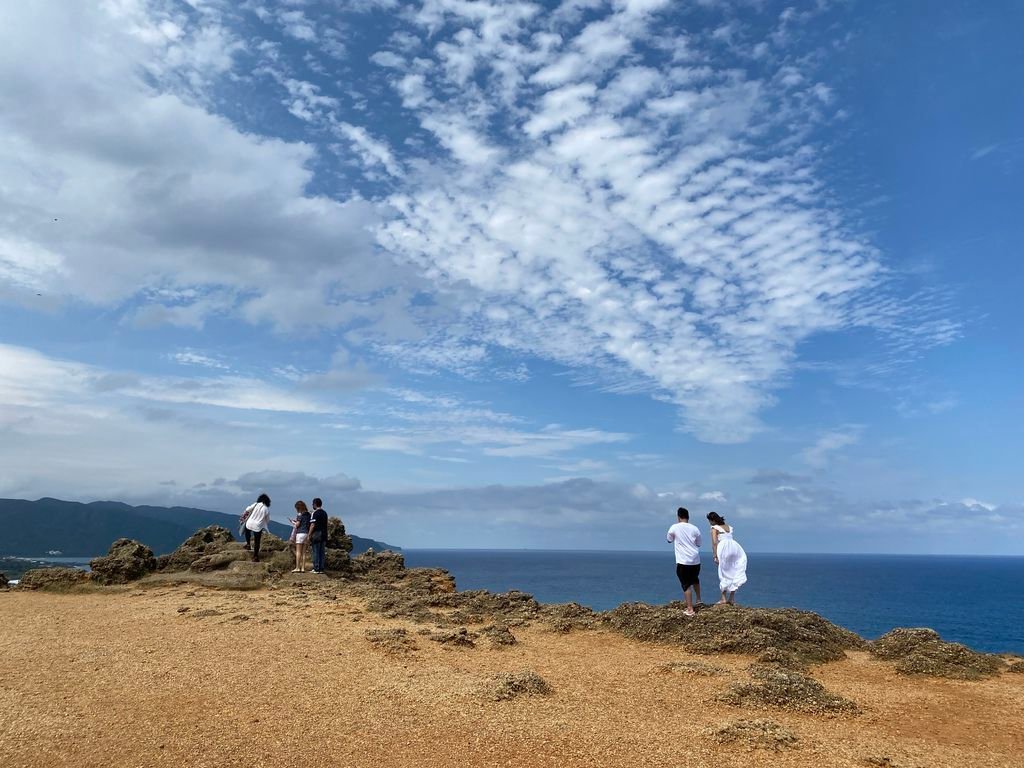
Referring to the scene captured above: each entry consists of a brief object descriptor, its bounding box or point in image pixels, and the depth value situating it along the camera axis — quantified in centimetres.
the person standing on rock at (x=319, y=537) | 2405
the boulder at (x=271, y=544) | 2623
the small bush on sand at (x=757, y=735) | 762
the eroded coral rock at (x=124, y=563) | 2256
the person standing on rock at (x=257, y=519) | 2438
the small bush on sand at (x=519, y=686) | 949
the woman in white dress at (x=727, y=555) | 1551
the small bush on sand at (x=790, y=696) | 896
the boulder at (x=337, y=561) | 2577
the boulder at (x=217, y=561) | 2381
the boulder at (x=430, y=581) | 2307
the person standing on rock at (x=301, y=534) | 2389
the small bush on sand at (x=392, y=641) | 1271
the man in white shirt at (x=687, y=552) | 1512
